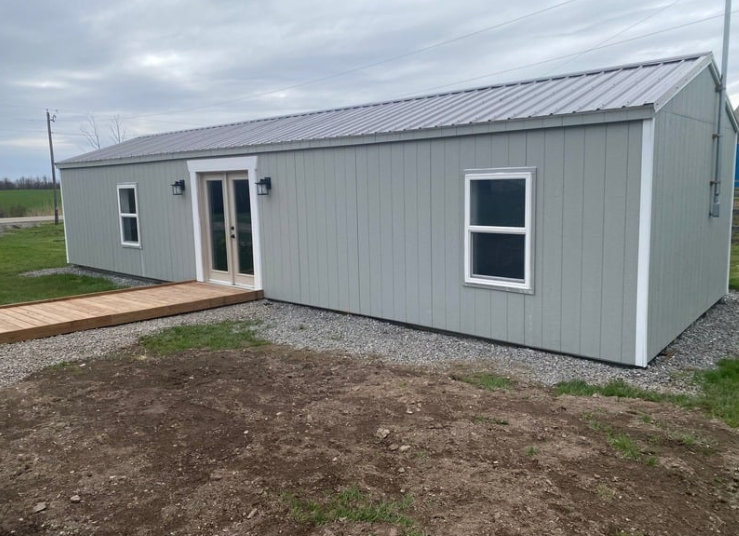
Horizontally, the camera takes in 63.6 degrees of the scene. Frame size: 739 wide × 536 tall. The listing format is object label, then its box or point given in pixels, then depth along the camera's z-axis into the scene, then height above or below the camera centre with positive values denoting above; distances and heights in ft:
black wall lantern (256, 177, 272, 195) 28.40 +0.29
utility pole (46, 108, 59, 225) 93.04 +10.94
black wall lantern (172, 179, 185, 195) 32.71 +0.40
